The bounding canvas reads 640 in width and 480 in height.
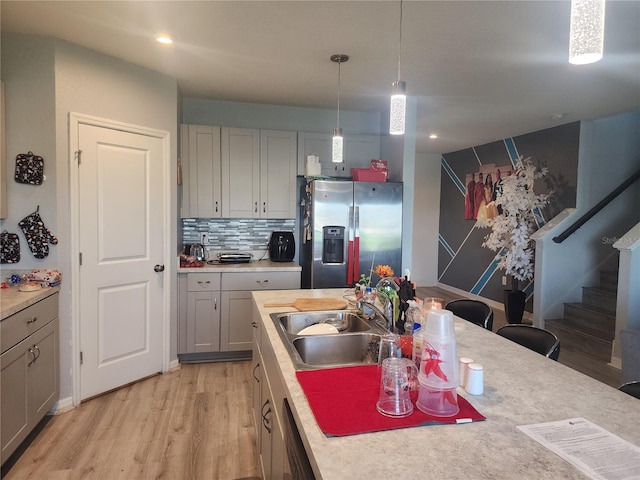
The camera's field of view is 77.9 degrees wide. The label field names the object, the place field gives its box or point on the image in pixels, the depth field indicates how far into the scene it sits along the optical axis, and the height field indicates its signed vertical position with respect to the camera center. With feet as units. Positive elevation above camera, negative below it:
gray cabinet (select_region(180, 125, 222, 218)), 12.73 +1.59
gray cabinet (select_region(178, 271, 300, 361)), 12.05 -2.79
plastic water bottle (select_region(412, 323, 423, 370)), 4.33 -1.37
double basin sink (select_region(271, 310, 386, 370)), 5.59 -1.77
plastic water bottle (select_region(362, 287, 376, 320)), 6.71 -1.45
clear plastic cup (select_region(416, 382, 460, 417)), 3.59 -1.62
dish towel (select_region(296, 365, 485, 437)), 3.37 -1.70
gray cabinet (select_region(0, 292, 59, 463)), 6.73 -2.92
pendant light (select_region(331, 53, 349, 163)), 8.46 +1.65
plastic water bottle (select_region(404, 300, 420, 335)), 5.66 -1.34
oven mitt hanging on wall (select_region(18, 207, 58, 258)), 8.66 -0.39
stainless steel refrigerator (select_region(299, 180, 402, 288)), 12.37 -0.20
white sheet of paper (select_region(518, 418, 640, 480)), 2.84 -1.73
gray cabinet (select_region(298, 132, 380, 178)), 13.74 +2.55
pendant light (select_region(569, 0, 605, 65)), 3.19 +1.64
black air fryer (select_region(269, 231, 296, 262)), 13.82 -0.89
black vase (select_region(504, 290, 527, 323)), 16.16 -3.17
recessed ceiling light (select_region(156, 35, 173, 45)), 8.57 +3.95
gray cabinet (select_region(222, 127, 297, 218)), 13.14 +1.62
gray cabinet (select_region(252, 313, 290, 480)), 4.64 -2.66
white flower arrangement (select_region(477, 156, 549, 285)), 16.46 +0.39
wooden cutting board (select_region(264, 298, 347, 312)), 7.27 -1.56
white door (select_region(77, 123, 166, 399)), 9.47 -0.97
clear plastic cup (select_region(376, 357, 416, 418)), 3.60 -1.56
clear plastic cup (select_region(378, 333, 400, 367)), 4.29 -1.34
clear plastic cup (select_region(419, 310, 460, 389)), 3.52 -1.14
